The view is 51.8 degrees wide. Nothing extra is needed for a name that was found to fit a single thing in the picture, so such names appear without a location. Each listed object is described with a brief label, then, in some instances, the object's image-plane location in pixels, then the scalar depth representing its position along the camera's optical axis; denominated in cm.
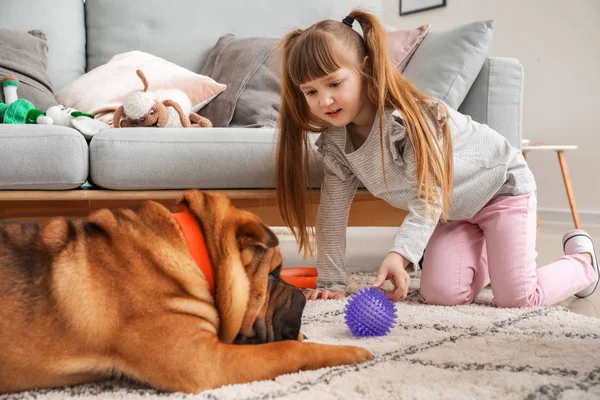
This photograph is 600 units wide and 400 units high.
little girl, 179
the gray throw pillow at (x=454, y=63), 249
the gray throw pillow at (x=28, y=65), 268
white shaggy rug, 110
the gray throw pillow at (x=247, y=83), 282
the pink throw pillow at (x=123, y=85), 282
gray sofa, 211
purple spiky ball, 152
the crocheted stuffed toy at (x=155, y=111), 243
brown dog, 113
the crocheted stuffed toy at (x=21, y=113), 238
